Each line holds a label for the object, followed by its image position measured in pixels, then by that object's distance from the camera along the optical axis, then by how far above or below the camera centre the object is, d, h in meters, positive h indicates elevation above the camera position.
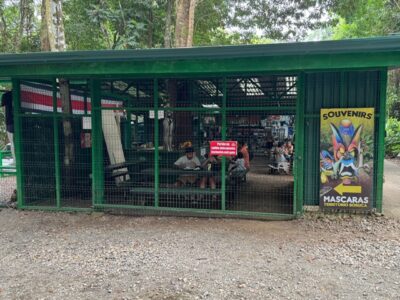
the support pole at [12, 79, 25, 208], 7.04 -0.19
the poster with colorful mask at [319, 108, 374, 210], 5.96 -0.49
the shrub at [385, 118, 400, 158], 16.72 -0.52
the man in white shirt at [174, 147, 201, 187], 7.21 -0.74
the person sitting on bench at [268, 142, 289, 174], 11.33 -1.08
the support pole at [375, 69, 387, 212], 5.88 -0.11
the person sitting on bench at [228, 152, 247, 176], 7.99 -0.92
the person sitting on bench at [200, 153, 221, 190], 7.04 -0.81
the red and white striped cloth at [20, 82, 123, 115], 7.36 +0.73
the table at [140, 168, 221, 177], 6.72 -0.85
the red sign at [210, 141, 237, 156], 6.27 -0.34
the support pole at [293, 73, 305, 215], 6.03 -0.42
